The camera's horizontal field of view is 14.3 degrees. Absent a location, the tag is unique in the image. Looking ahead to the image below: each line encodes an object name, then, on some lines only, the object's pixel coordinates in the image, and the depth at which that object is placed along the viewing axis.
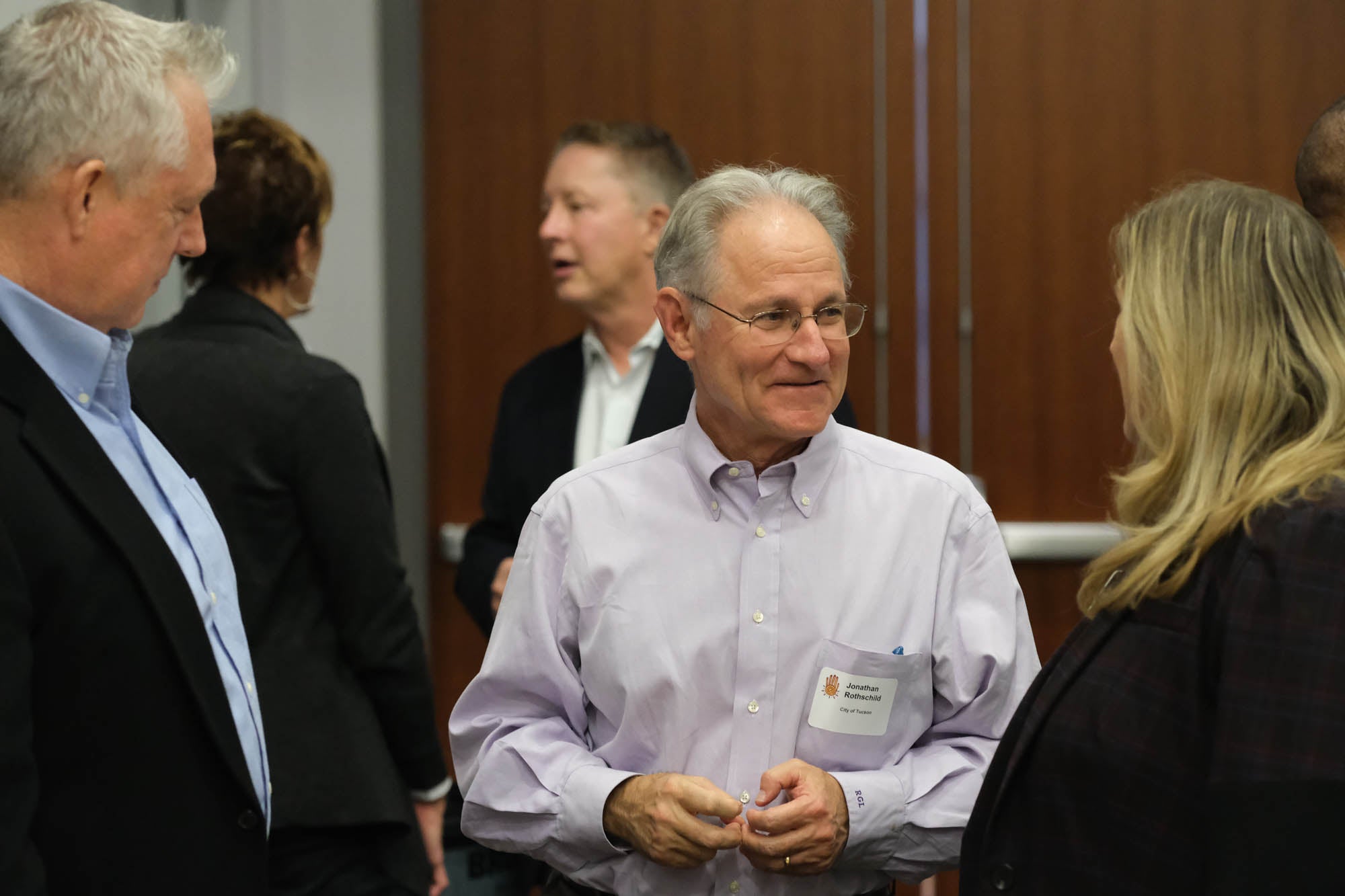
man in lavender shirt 4.93
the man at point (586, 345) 5.70
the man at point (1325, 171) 5.12
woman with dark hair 5.24
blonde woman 4.59
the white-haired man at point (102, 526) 4.65
